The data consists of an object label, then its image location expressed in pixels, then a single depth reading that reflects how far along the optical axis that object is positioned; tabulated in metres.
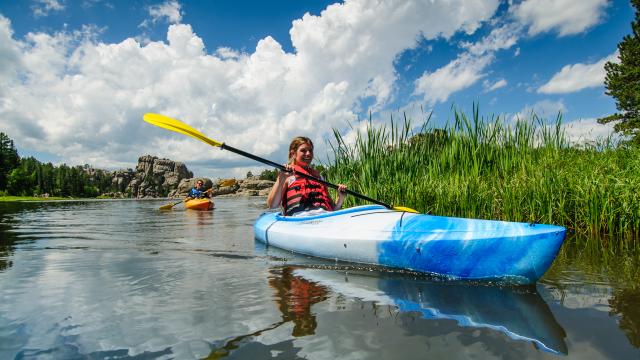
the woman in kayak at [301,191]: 5.46
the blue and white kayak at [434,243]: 2.92
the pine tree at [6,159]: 58.62
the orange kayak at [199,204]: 17.20
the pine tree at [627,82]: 19.92
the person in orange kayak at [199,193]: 19.19
